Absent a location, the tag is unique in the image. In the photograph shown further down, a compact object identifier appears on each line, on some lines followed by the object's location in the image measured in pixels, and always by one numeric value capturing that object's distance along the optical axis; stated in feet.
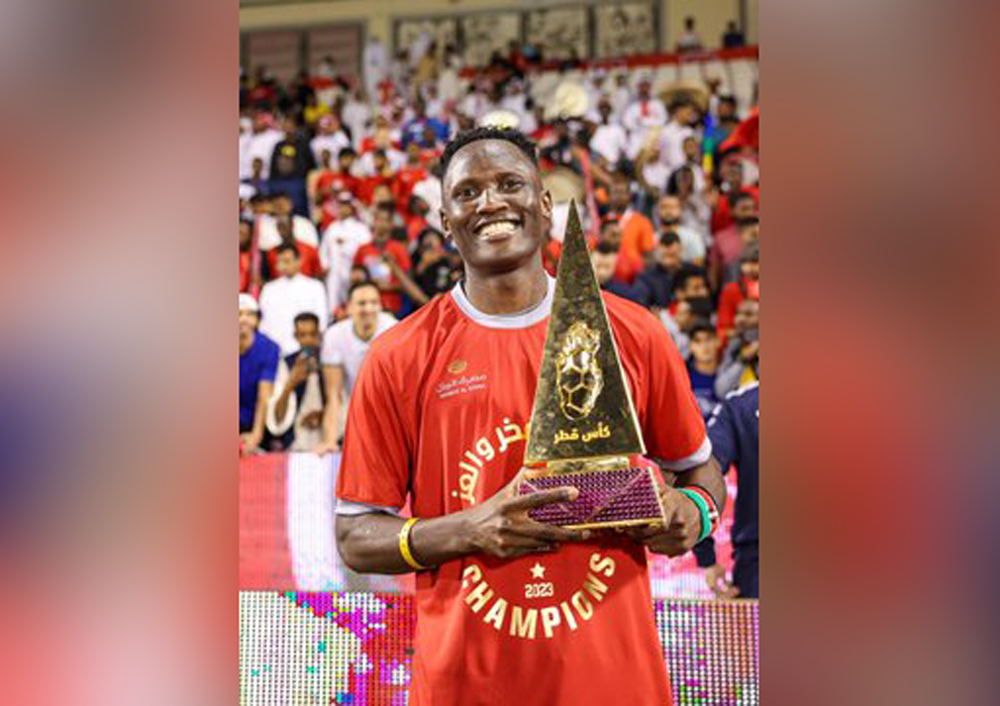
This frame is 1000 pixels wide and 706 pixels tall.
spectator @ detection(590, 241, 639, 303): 26.55
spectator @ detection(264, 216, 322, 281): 30.09
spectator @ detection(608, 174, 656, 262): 28.30
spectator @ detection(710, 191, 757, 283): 26.94
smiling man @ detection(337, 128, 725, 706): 6.31
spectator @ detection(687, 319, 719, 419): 22.54
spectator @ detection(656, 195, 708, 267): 28.25
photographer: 25.13
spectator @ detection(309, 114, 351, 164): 37.50
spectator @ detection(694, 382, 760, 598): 13.17
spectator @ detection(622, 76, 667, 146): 35.22
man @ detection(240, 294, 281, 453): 25.00
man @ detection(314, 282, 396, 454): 25.12
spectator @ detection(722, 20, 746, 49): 41.37
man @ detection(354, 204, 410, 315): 29.48
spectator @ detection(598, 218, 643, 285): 27.58
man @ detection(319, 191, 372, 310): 30.42
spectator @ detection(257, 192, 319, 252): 31.24
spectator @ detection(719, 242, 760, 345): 24.46
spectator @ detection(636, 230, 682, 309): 26.40
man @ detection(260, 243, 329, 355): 27.73
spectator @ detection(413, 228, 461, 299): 28.66
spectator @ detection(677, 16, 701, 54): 42.83
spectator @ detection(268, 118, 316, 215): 34.68
